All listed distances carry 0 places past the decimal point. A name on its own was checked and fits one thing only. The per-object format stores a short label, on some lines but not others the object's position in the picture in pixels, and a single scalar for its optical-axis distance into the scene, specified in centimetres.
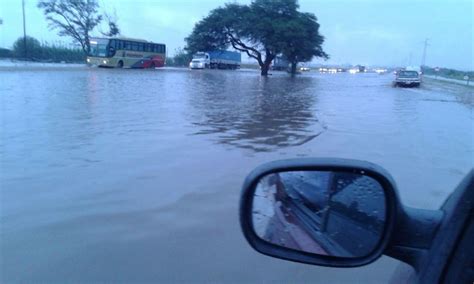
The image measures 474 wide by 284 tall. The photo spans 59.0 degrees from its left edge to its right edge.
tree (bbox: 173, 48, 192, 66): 6825
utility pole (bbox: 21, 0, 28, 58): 4412
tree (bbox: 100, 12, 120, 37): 5753
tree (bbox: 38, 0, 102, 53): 5300
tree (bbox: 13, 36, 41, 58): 4801
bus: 3928
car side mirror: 131
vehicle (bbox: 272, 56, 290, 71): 8131
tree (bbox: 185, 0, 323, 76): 4644
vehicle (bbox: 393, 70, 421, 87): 3247
